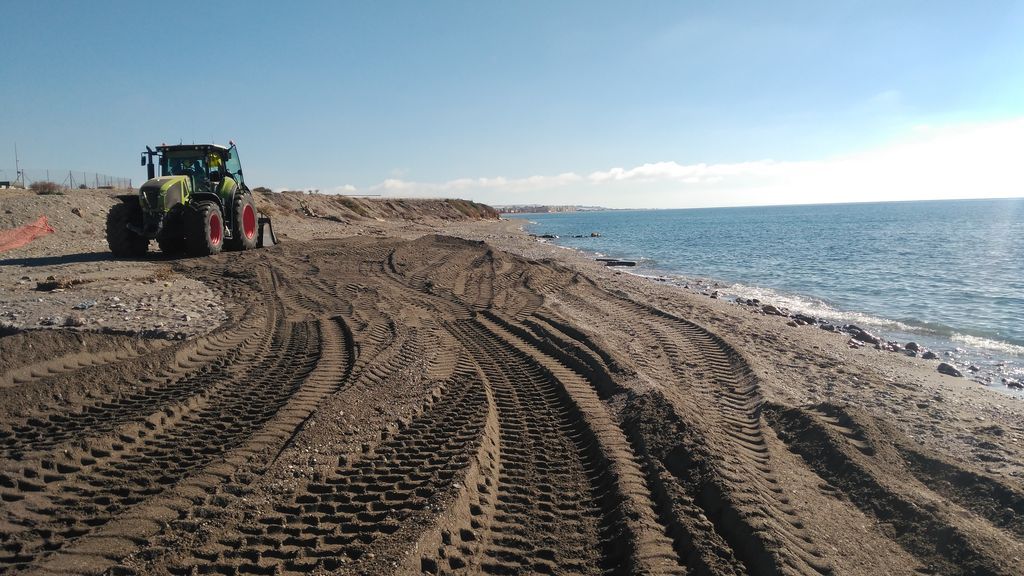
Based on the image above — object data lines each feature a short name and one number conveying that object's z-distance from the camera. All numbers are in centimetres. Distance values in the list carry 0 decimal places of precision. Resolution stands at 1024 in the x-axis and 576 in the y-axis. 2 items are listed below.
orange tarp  1481
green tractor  1326
